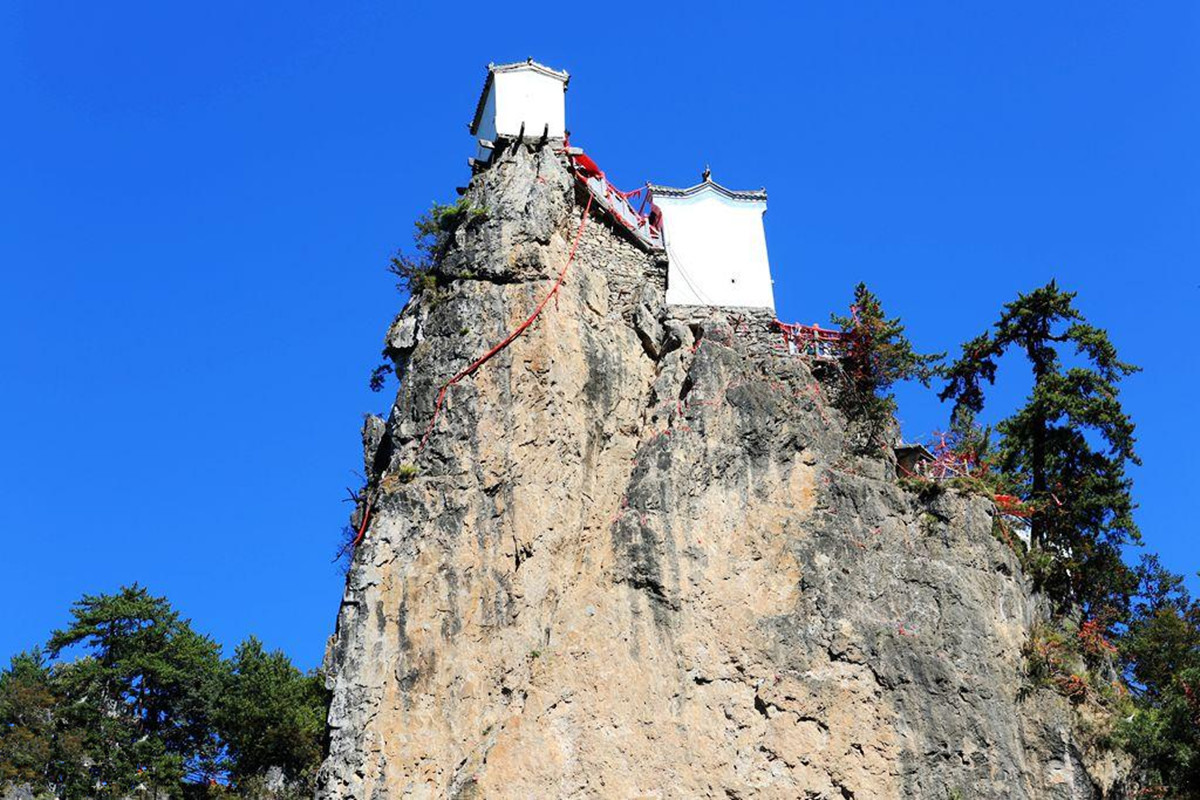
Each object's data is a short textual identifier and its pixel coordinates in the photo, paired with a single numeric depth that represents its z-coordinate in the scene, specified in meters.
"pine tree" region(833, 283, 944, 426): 31.48
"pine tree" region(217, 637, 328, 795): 38.59
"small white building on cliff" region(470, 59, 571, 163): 33.66
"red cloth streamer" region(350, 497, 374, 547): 28.60
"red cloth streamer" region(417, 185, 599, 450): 28.75
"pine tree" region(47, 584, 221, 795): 38.47
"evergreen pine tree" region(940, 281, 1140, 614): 33.25
